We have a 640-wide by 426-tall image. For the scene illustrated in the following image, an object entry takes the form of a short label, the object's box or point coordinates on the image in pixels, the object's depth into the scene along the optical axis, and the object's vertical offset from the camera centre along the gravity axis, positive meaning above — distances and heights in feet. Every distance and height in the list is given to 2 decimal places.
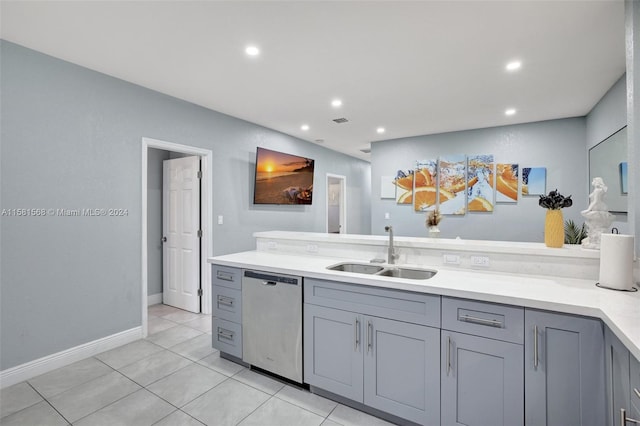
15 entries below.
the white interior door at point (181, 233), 12.94 -0.80
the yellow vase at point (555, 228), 6.56 -0.33
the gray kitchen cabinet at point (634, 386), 3.50 -2.08
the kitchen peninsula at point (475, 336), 4.55 -2.17
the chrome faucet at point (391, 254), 7.84 -1.05
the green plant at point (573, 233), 12.19 -0.86
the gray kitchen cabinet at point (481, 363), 5.02 -2.63
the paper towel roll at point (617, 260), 5.21 -0.85
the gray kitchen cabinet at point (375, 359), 5.73 -3.06
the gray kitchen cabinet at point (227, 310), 8.44 -2.74
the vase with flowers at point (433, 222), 10.42 -0.30
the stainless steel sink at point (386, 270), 7.41 -1.47
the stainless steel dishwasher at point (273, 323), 7.38 -2.80
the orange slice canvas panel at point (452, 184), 16.24 +1.61
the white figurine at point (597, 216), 6.03 -0.07
